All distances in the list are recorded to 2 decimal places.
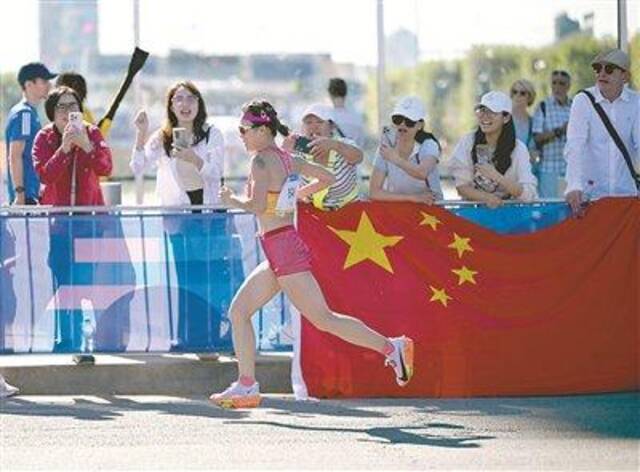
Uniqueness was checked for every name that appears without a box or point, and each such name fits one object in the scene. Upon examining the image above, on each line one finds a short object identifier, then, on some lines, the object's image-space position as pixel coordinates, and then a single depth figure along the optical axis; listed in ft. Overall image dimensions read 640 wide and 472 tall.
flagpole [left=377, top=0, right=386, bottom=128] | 63.31
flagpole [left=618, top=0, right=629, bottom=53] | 55.98
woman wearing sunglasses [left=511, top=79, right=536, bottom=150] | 61.41
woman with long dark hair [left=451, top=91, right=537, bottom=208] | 46.85
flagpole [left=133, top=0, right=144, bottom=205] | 61.87
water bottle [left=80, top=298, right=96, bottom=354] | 46.62
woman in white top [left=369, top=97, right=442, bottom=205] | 46.37
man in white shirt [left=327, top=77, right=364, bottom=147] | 62.95
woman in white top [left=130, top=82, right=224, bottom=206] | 49.06
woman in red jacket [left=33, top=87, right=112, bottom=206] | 48.01
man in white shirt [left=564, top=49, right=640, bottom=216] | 47.16
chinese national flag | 45.39
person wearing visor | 42.91
